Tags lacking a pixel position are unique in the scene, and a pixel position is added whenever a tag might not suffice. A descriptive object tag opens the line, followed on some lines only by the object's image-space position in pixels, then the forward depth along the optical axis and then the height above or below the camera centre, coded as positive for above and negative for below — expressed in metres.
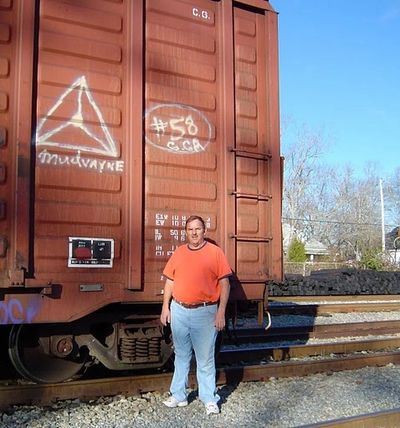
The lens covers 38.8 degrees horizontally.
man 5.25 -0.48
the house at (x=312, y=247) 55.25 +0.72
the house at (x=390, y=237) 61.90 +1.83
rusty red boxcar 5.01 +0.91
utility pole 51.09 +3.41
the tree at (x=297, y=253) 42.91 +0.05
